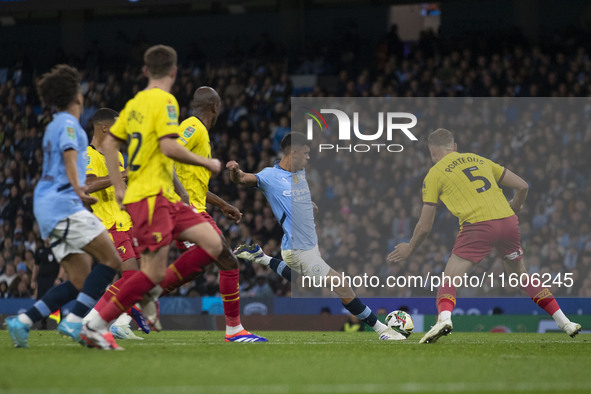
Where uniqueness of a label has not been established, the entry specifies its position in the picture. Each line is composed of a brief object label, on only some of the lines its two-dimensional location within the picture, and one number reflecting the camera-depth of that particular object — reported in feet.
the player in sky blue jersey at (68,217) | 43.24
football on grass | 59.00
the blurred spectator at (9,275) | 115.58
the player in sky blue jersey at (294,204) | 63.26
